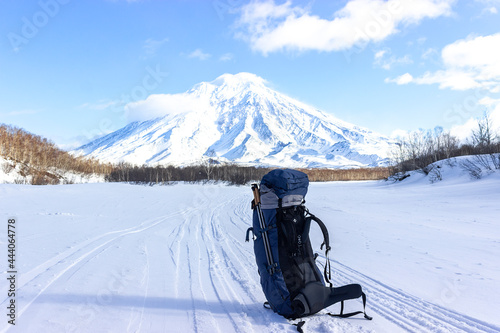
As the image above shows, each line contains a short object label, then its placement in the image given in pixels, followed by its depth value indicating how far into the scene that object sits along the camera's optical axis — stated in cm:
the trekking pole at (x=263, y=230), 272
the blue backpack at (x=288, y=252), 261
